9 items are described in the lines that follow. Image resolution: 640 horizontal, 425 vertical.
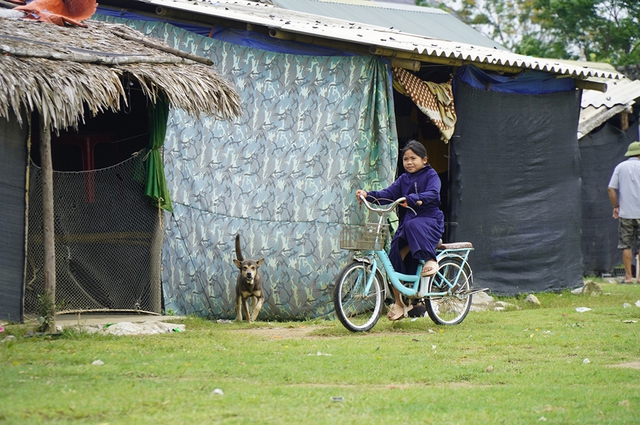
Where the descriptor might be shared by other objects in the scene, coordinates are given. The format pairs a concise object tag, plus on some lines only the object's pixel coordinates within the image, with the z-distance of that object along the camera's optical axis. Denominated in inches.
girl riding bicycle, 708.7
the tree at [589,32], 1983.3
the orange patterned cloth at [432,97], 863.1
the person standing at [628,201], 1110.4
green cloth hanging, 783.7
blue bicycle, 674.2
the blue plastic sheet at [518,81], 925.2
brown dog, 781.9
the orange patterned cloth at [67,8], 778.5
